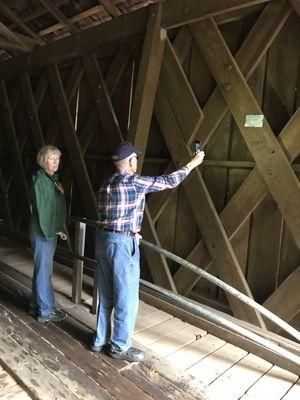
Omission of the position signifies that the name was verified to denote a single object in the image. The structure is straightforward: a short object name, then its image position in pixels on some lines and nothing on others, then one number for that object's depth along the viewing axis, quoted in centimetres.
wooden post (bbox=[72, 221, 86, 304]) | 420
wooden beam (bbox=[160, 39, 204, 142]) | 400
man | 298
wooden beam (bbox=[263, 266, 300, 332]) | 339
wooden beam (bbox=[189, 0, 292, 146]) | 333
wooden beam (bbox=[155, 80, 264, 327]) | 369
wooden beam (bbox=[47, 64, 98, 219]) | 537
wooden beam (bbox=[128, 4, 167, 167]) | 410
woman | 367
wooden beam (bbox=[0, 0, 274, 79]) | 362
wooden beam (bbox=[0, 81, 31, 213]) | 670
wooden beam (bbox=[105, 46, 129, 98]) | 493
